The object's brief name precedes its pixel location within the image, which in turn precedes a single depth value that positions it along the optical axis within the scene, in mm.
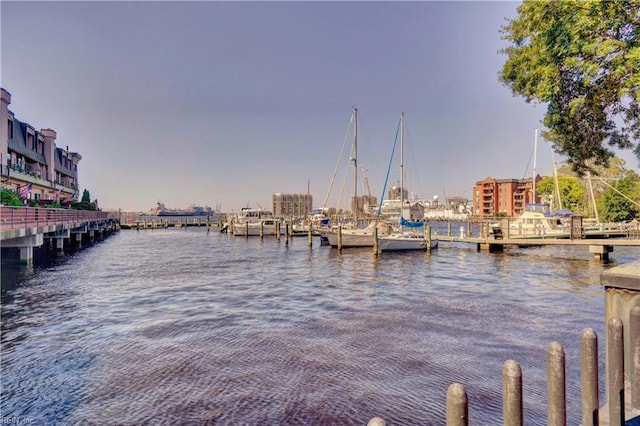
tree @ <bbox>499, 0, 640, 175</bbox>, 7633
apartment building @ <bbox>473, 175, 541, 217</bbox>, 141512
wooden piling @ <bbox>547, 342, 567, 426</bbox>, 3617
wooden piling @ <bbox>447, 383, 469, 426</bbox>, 2938
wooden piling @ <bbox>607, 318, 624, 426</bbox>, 3865
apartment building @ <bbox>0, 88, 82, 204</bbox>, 39094
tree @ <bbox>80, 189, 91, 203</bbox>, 67438
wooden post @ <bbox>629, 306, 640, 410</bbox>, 4086
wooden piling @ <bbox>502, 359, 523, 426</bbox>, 3254
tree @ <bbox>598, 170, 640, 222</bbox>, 65562
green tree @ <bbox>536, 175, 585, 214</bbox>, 83875
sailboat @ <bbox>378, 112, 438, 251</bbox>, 40438
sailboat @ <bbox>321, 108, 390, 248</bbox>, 43344
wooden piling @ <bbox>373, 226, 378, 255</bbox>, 38281
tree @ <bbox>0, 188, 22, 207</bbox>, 24672
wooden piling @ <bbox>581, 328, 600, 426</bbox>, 3736
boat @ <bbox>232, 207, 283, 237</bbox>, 68075
